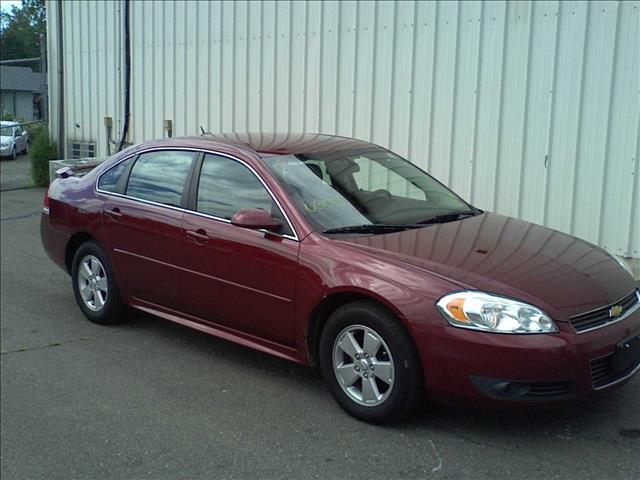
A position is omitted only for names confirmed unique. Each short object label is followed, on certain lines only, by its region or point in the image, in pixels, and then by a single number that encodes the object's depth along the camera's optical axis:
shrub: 14.59
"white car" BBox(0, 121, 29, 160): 16.53
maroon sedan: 3.81
